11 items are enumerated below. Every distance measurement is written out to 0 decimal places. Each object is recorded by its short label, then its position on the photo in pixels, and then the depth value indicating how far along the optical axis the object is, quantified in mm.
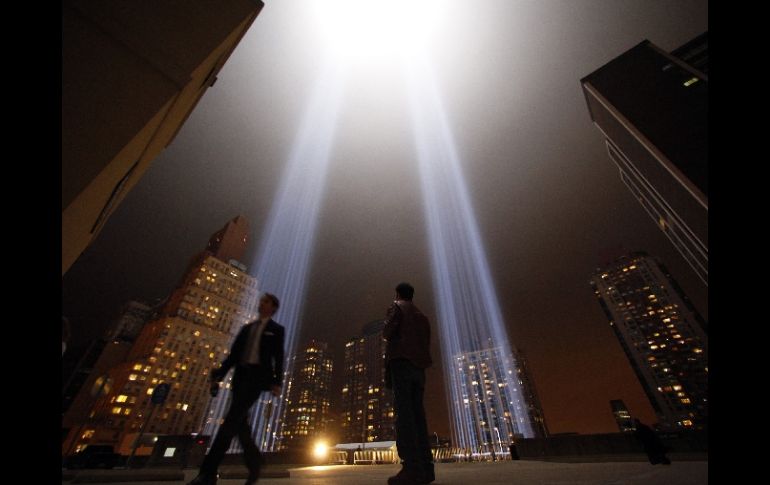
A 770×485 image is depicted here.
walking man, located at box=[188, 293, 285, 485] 2855
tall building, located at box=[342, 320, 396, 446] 112569
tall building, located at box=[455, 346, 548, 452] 111438
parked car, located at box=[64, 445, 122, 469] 17859
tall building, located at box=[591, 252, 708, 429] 91125
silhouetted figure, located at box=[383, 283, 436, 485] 2883
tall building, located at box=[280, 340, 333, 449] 128375
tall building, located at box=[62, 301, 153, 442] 73319
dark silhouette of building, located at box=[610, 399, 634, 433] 127600
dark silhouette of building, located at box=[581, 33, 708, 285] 19938
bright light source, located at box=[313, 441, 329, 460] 13353
